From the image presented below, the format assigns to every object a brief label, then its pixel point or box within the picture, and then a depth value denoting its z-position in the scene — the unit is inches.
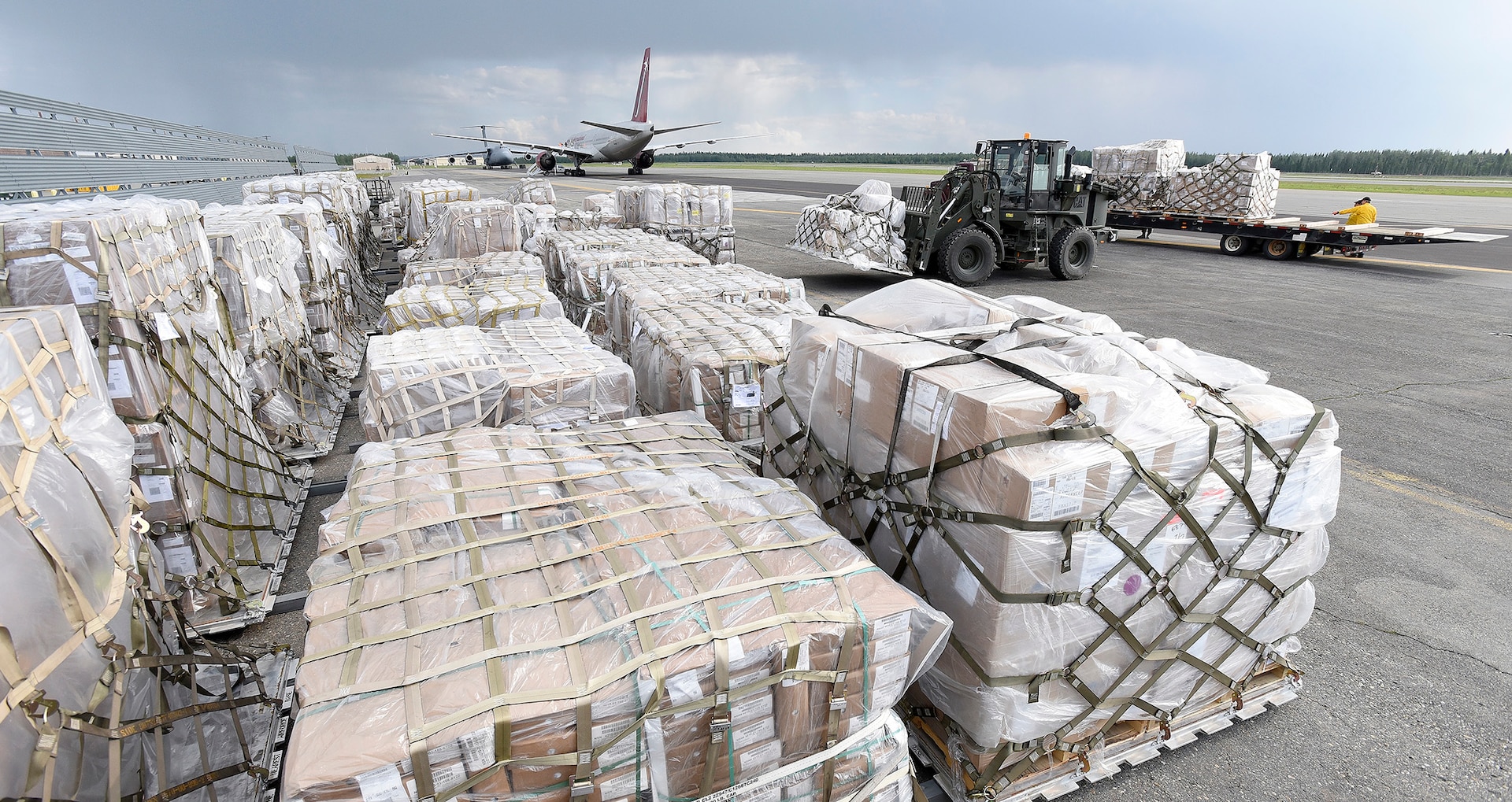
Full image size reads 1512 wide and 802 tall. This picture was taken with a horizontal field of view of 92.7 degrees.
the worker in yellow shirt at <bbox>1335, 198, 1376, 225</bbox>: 678.5
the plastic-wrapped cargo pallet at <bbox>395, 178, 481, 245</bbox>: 528.5
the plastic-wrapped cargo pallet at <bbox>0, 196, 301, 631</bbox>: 144.6
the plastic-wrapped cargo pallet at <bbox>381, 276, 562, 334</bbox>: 233.3
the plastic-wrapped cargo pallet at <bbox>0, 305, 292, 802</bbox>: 79.7
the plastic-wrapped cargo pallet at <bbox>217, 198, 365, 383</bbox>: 332.5
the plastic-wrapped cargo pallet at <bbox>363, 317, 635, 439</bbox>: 159.2
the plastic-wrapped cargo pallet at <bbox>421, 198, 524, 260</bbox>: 382.6
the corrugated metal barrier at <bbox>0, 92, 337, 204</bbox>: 291.4
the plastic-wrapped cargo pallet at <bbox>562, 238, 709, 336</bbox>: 321.1
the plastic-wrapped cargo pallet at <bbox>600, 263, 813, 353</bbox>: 250.8
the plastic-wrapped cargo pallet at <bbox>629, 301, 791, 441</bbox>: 189.5
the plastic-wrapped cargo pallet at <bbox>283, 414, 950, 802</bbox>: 74.1
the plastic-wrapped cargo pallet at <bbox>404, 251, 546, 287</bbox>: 301.4
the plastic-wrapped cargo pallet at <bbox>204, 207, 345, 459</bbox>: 235.6
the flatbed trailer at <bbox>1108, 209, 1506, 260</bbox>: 651.5
